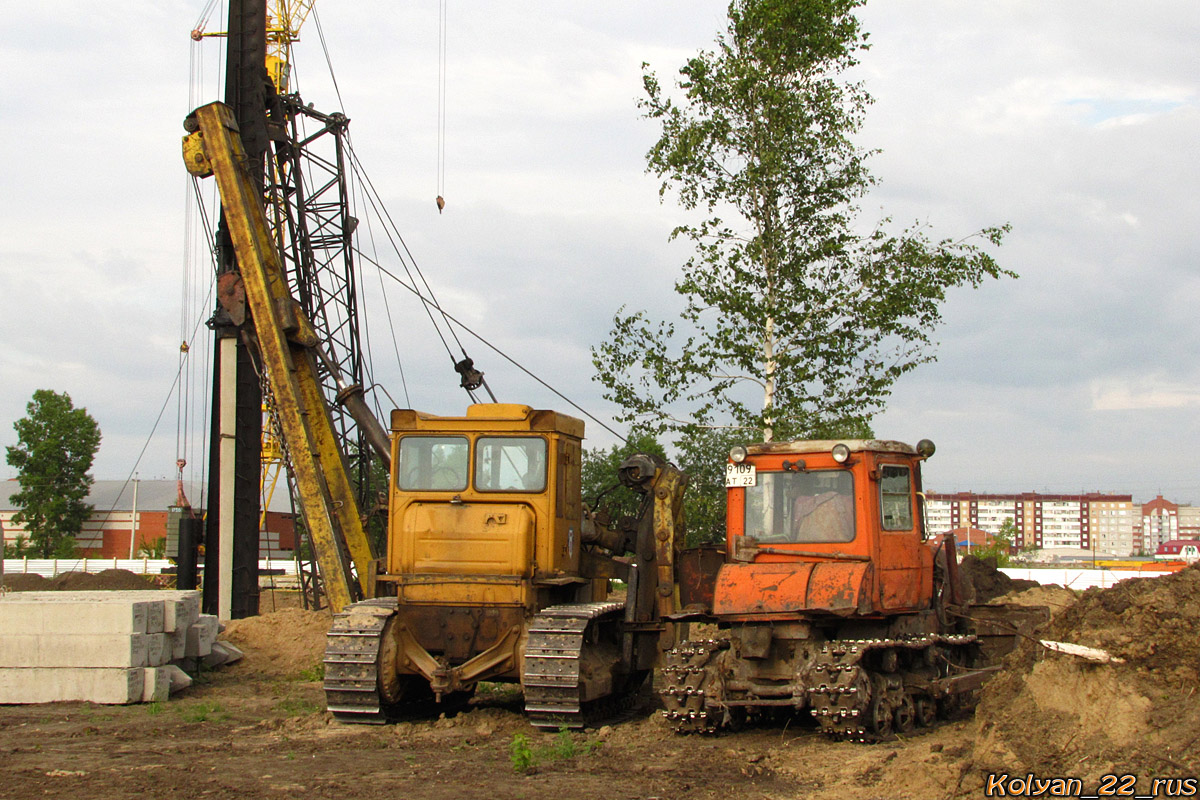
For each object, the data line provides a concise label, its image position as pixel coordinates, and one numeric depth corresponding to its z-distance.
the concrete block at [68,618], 14.52
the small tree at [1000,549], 45.47
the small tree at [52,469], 68.12
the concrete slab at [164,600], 15.09
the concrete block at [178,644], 15.85
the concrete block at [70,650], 14.50
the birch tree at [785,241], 20.20
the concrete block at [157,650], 14.93
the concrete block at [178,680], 15.42
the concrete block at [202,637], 16.45
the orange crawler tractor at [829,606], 11.01
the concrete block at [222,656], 17.27
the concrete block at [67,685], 14.45
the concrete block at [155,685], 14.66
